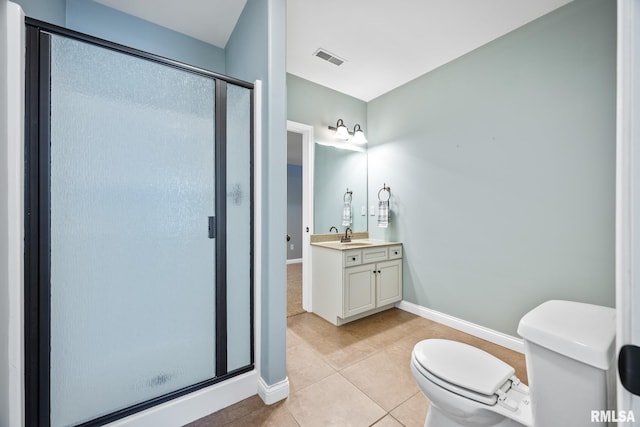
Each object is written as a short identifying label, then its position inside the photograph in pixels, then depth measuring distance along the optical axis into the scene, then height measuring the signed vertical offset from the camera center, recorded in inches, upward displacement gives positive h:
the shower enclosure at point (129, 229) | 44.9 -3.5
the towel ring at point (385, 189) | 128.2 +11.7
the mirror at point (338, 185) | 124.7 +14.2
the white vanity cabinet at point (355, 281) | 103.3 -29.4
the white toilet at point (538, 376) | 31.7 -25.5
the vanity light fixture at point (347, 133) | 124.0 +39.6
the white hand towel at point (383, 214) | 123.6 -1.0
